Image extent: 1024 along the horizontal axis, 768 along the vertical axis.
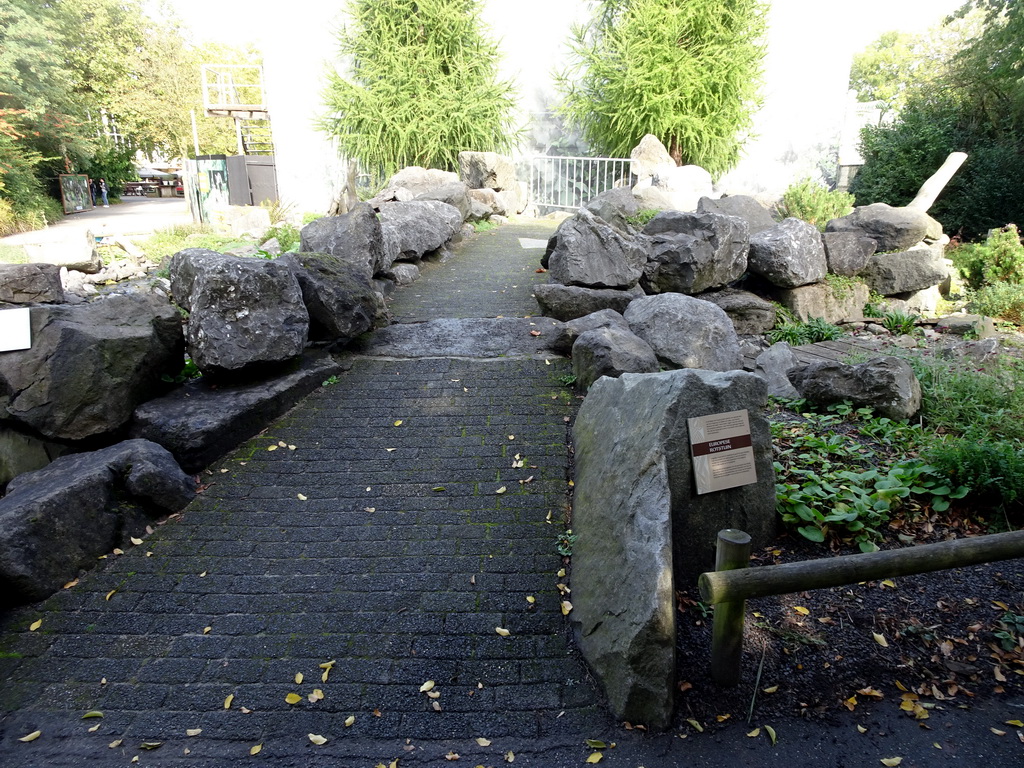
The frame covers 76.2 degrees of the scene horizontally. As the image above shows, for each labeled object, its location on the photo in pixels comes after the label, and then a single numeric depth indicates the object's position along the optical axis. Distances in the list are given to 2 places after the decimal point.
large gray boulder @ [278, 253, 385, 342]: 5.56
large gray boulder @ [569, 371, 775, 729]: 2.67
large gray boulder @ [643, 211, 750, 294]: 7.13
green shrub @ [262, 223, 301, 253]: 9.33
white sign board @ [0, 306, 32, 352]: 4.18
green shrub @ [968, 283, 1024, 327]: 9.07
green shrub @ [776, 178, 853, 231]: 10.49
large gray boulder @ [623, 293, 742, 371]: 5.20
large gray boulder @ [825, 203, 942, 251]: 9.26
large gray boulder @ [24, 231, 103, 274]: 10.66
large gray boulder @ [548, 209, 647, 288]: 6.57
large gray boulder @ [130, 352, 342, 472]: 4.31
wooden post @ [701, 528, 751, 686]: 2.70
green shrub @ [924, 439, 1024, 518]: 3.57
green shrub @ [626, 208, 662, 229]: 9.45
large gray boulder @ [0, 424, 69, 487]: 4.22
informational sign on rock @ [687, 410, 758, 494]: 3.33
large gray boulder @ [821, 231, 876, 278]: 8.59
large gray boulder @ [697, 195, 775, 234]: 9.45
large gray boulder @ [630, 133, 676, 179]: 14.15
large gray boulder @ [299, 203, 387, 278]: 6.86
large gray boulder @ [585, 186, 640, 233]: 8.27
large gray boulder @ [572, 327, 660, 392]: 4.77
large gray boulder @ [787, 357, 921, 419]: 4.57
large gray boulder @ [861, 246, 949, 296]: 9.04
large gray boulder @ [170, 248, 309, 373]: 4.70
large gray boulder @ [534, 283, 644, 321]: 6.34
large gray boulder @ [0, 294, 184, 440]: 4.13
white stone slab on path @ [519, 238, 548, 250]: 10.84
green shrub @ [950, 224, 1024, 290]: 10.32
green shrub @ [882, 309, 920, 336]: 8.25
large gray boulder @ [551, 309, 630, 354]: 5.62
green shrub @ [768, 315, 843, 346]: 7.70
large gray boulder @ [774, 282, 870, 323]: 8.15
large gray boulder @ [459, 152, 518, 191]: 14.36
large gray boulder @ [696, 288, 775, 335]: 7.68
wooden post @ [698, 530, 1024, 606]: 2.60
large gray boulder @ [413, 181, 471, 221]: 11.15
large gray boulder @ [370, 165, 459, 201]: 11.95
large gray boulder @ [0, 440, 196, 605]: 3.37
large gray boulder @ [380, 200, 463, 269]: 8.19
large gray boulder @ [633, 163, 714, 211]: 10.91
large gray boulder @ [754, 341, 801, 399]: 5.42
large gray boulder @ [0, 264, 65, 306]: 5.09
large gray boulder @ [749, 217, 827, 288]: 7.84
